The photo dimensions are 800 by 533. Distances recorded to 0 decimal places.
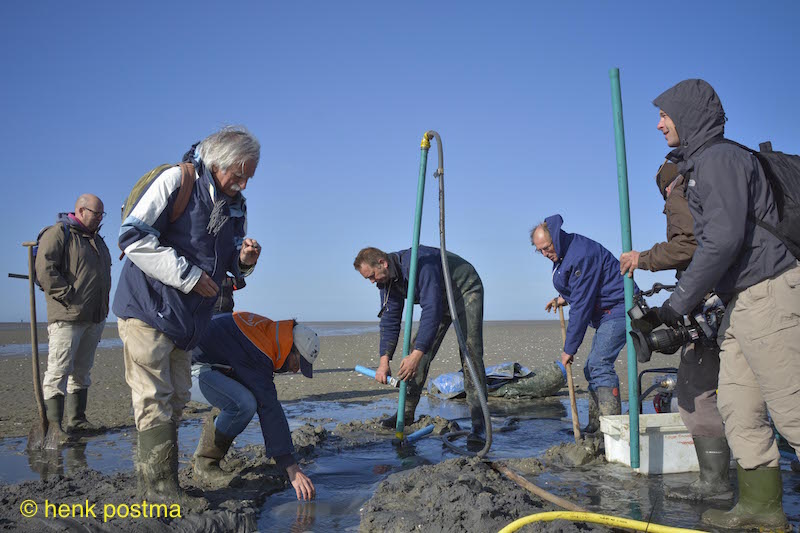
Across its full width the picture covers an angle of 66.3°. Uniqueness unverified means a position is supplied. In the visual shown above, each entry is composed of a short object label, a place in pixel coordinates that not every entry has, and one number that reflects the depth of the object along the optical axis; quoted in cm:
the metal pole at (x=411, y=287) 577
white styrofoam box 443
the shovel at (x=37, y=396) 557
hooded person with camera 314
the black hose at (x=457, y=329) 497
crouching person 422
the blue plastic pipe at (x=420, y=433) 591
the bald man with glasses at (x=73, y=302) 618
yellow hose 281
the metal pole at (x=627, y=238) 436
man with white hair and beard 339
